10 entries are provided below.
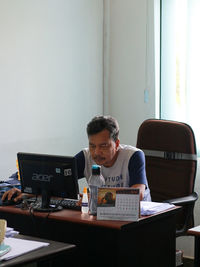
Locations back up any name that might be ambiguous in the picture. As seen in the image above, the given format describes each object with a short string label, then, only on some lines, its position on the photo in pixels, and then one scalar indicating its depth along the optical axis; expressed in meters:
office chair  3.24
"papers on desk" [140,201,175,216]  2.62
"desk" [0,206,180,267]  2.47
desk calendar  2.48
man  2.92
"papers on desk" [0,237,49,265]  1.92
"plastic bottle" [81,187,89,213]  2.71
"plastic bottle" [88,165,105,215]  2.60
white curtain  4.04
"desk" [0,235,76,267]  1.85
